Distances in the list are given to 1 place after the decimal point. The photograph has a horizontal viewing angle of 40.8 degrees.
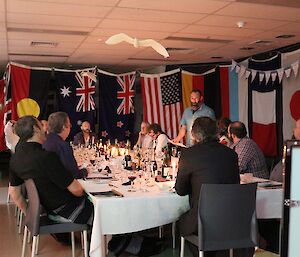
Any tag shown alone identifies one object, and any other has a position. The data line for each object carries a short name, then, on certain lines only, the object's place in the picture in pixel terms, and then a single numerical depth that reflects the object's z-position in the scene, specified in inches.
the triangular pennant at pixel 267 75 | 282.0
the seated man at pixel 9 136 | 246.4
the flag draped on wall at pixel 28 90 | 330.3
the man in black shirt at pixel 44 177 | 123.1
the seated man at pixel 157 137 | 239.1
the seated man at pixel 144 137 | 266.2
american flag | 347.3
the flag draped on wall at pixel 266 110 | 280.4
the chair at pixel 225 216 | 108.7
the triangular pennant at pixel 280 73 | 269.2
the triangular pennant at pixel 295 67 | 254.5
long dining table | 115.1
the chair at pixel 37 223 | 123.0
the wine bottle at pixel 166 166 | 148.6
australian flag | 349.4
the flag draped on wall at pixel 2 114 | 367.9
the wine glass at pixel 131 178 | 139.3
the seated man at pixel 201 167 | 113.4
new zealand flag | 360.8
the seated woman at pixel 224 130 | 212.5
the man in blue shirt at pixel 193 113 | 279.4
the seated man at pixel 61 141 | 147.9
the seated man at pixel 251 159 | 162.7
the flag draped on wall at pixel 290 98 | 261.7
